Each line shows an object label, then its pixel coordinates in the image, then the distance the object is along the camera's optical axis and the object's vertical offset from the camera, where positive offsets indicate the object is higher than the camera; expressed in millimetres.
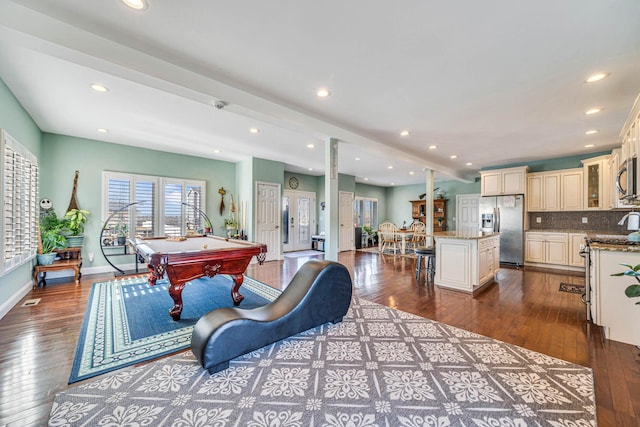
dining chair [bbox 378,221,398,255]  8226 -601
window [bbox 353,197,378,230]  10906 +162
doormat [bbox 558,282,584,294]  4189 -1213
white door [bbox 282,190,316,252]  8992 -123
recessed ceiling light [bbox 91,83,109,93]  3076 +1539
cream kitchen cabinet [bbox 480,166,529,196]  6488 +908
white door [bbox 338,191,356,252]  9227 -231
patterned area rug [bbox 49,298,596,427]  1573 -1221
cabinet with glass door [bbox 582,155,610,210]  5293 +694
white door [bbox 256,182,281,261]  6844 -40
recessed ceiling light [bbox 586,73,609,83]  2645 +1441
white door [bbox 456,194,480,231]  9234 +144
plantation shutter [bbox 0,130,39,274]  3014 +159
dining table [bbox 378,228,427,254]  7641 -540
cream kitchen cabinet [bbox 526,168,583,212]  5926 +605
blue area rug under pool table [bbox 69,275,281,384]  2254 -1207
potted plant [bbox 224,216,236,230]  6779 -224
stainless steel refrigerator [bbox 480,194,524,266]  6383 -183
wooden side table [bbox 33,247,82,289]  4238 -839
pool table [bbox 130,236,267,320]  2760 -519
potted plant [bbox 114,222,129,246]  5527 -378
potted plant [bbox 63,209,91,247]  4867 -189
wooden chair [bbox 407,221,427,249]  8539 -728
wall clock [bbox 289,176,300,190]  9016 +1164
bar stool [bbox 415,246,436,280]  4762 -759
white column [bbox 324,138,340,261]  4258 +193
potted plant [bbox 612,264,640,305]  1680 -486
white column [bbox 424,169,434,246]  6625 +364
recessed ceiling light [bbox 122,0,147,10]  1794 +1476
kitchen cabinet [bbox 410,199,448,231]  9977 +109
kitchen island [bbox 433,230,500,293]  4047 -731
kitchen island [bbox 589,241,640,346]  2465 -780
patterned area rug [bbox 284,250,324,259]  7859 -1228
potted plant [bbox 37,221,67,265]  4285 -412
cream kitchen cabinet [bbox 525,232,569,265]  5891 -744
